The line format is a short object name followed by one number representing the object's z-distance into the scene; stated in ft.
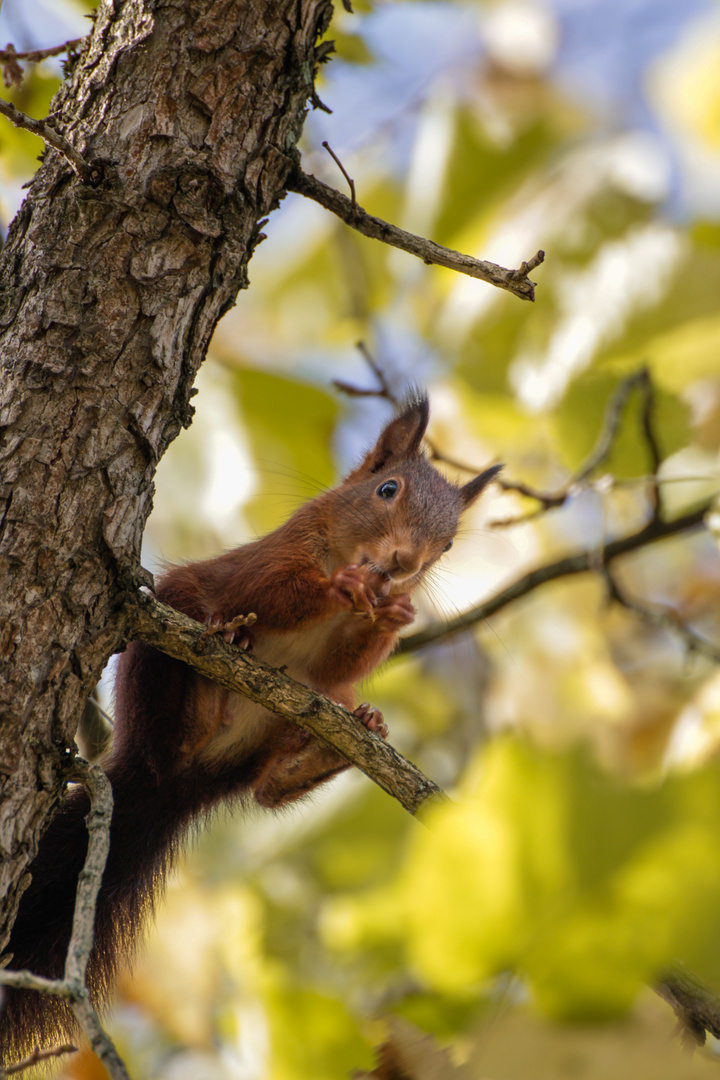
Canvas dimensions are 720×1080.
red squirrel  13.43
